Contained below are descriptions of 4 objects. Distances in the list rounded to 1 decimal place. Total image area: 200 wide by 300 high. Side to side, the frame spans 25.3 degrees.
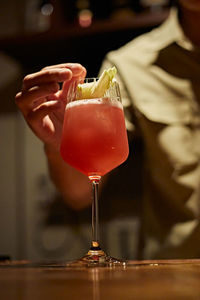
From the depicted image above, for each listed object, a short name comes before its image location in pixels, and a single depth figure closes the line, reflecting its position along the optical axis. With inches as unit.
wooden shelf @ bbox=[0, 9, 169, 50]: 87.0
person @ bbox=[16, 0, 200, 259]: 61.4
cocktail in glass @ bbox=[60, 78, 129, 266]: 33.8
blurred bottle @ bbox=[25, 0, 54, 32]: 102.2
